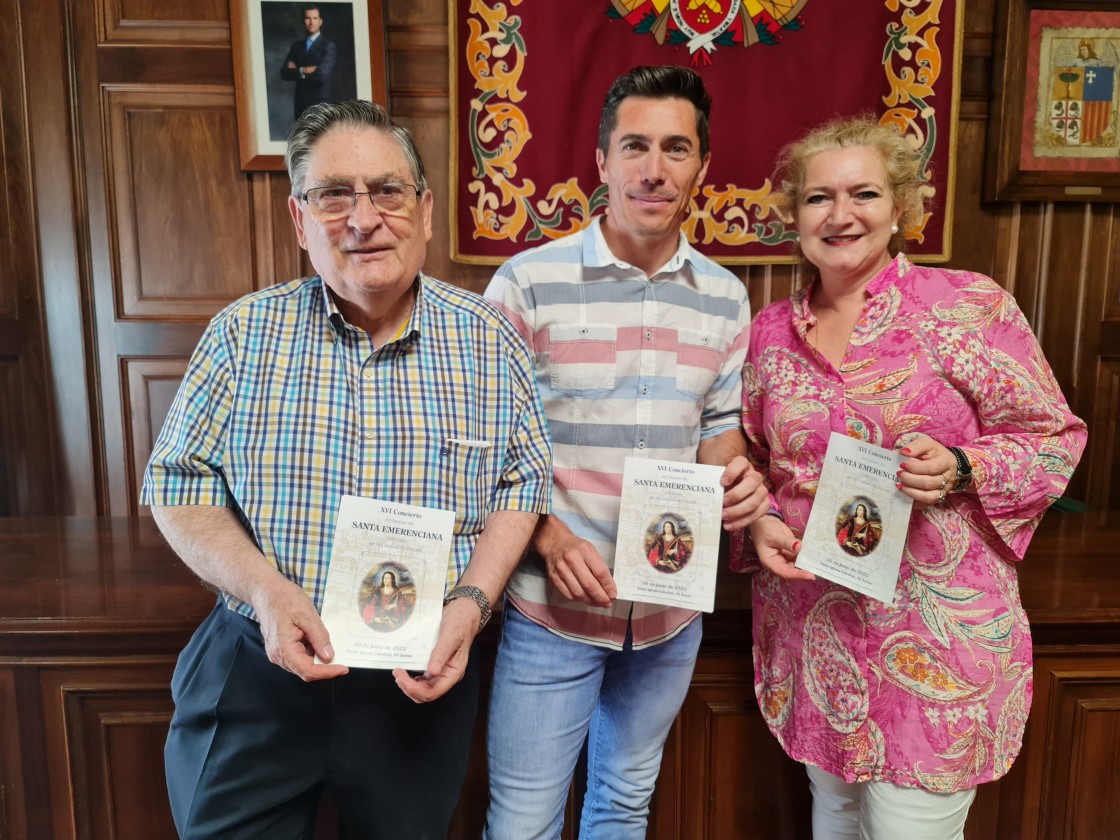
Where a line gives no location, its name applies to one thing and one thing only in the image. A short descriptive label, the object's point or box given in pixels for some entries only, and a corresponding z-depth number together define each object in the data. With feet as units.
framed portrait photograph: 8.17
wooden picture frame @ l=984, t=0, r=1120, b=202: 8.30
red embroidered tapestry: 8.08
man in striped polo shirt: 4.18
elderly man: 3.39
